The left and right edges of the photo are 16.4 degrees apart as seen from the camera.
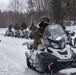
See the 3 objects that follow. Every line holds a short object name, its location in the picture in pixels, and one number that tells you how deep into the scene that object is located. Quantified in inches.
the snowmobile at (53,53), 278.8
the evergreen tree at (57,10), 1788.9
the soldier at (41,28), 328.8
